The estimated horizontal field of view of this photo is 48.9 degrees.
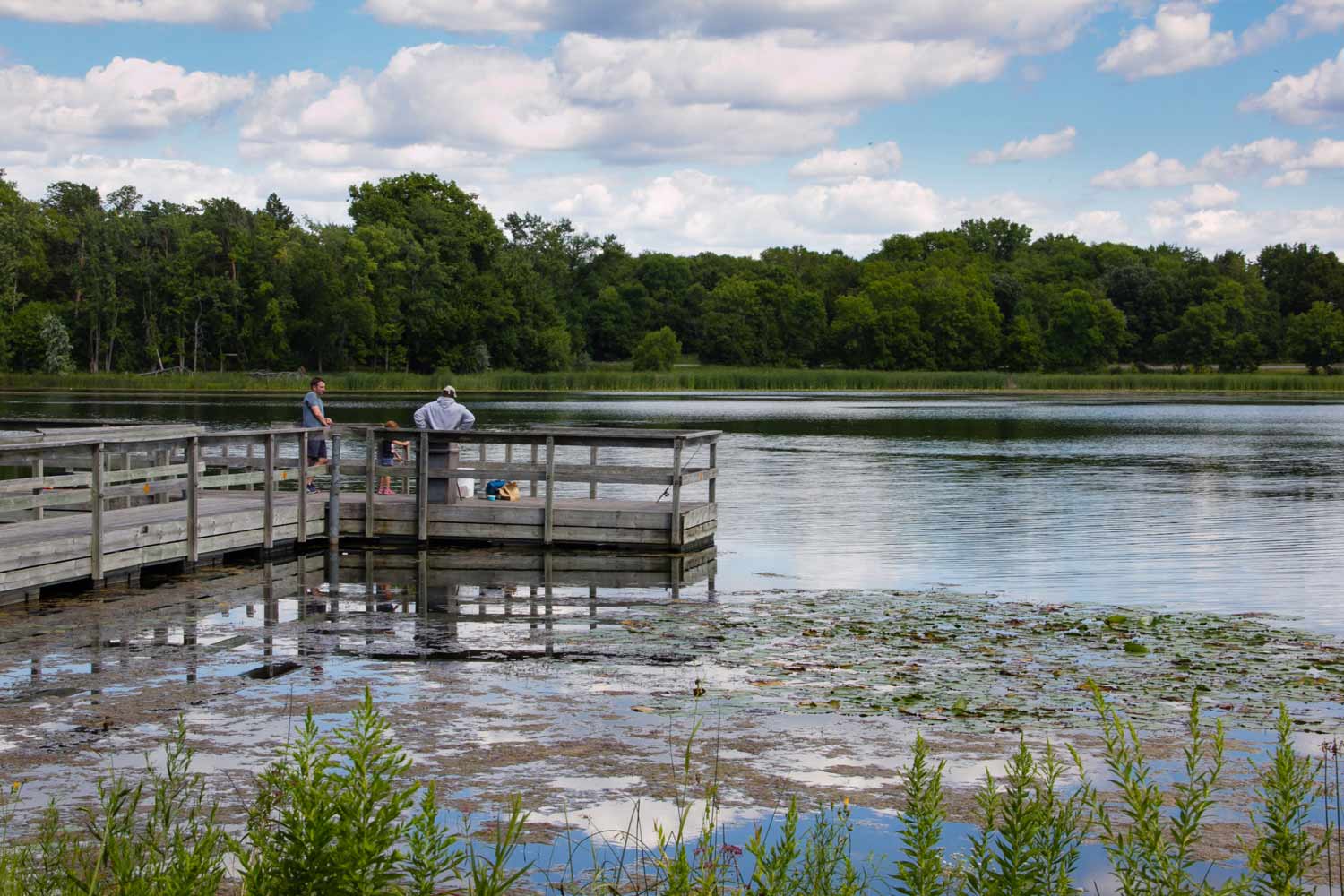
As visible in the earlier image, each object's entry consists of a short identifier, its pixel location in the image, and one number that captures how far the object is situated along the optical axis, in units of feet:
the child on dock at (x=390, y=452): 63.36
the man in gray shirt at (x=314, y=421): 65.31
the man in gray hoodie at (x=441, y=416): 61.93
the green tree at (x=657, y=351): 362.33
